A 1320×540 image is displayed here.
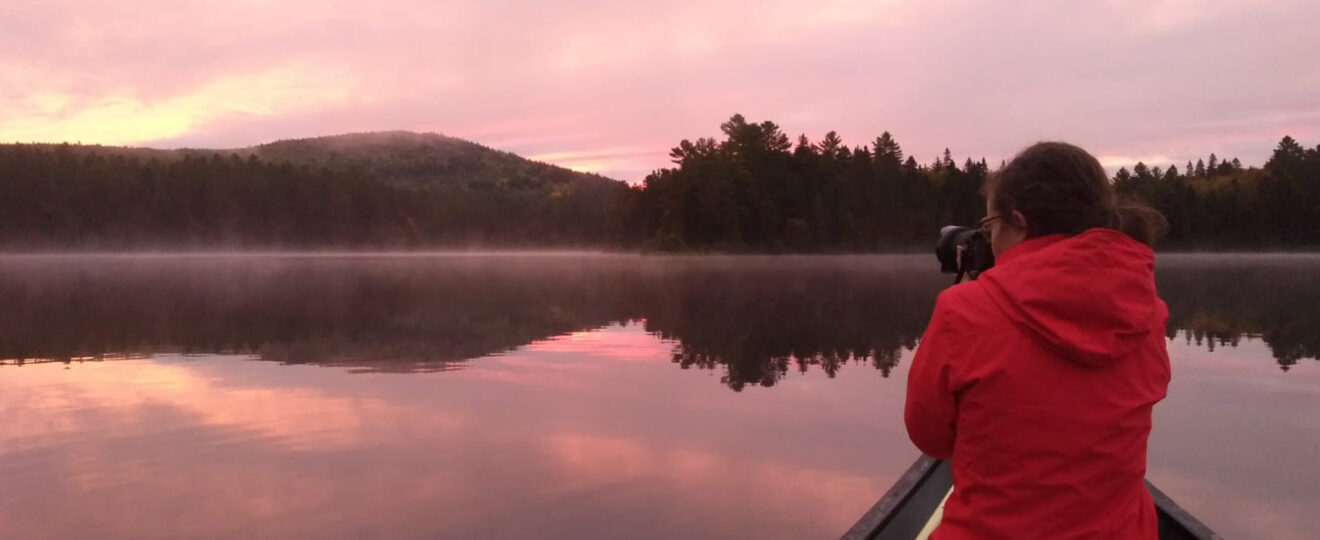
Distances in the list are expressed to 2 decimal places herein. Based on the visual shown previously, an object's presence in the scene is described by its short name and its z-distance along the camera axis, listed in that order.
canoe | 3.48
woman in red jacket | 2.02
